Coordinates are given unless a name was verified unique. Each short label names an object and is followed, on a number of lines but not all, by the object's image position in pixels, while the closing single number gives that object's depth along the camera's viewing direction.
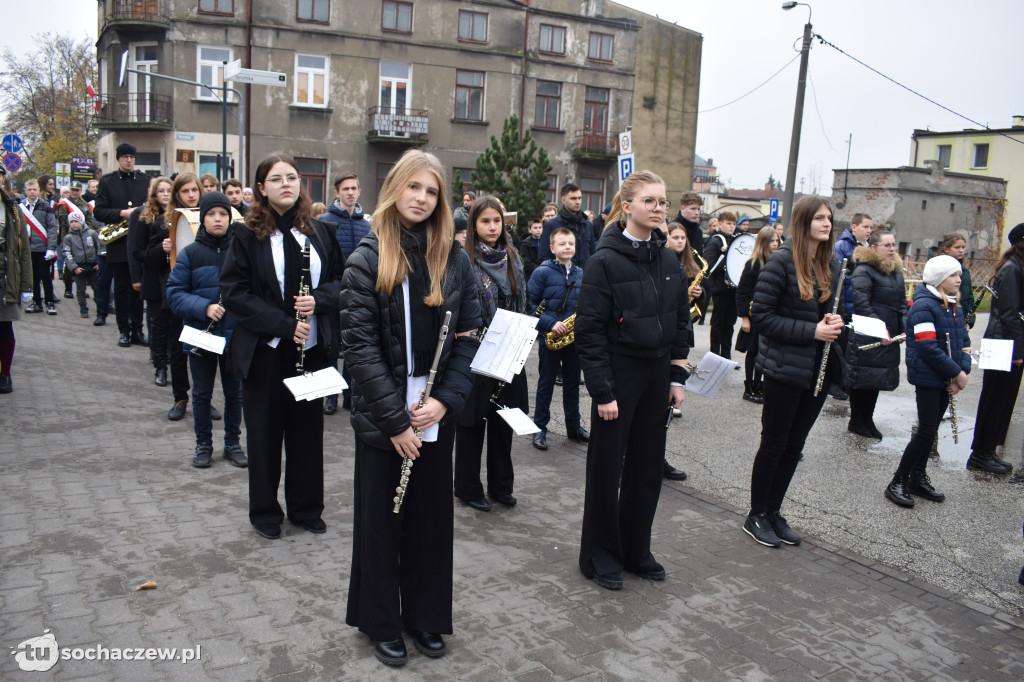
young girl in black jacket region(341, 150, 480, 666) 3.38
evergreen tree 24.27
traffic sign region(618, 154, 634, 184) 10.52
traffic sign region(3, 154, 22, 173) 19.88
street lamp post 19.12
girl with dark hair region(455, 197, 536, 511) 5.71
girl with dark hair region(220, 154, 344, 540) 4.82
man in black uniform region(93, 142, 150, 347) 10.68
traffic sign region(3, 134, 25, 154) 20.69
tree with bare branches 47.28
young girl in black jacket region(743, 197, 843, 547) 5.03
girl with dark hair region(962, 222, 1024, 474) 6.93
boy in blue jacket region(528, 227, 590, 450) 7.15
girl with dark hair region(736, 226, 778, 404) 8.92
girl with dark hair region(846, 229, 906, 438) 8.16
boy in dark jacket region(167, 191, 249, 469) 6.14
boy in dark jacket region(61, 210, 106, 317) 12.93
